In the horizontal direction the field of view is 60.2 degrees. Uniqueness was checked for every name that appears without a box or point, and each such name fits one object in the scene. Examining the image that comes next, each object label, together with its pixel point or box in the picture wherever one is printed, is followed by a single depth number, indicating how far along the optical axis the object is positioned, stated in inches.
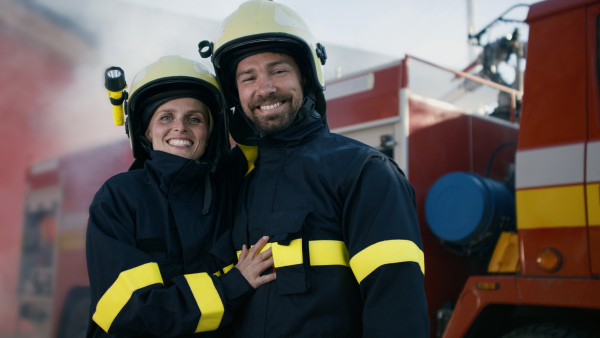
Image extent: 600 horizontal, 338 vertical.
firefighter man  59.6
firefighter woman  66.6
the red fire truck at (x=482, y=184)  97.9
